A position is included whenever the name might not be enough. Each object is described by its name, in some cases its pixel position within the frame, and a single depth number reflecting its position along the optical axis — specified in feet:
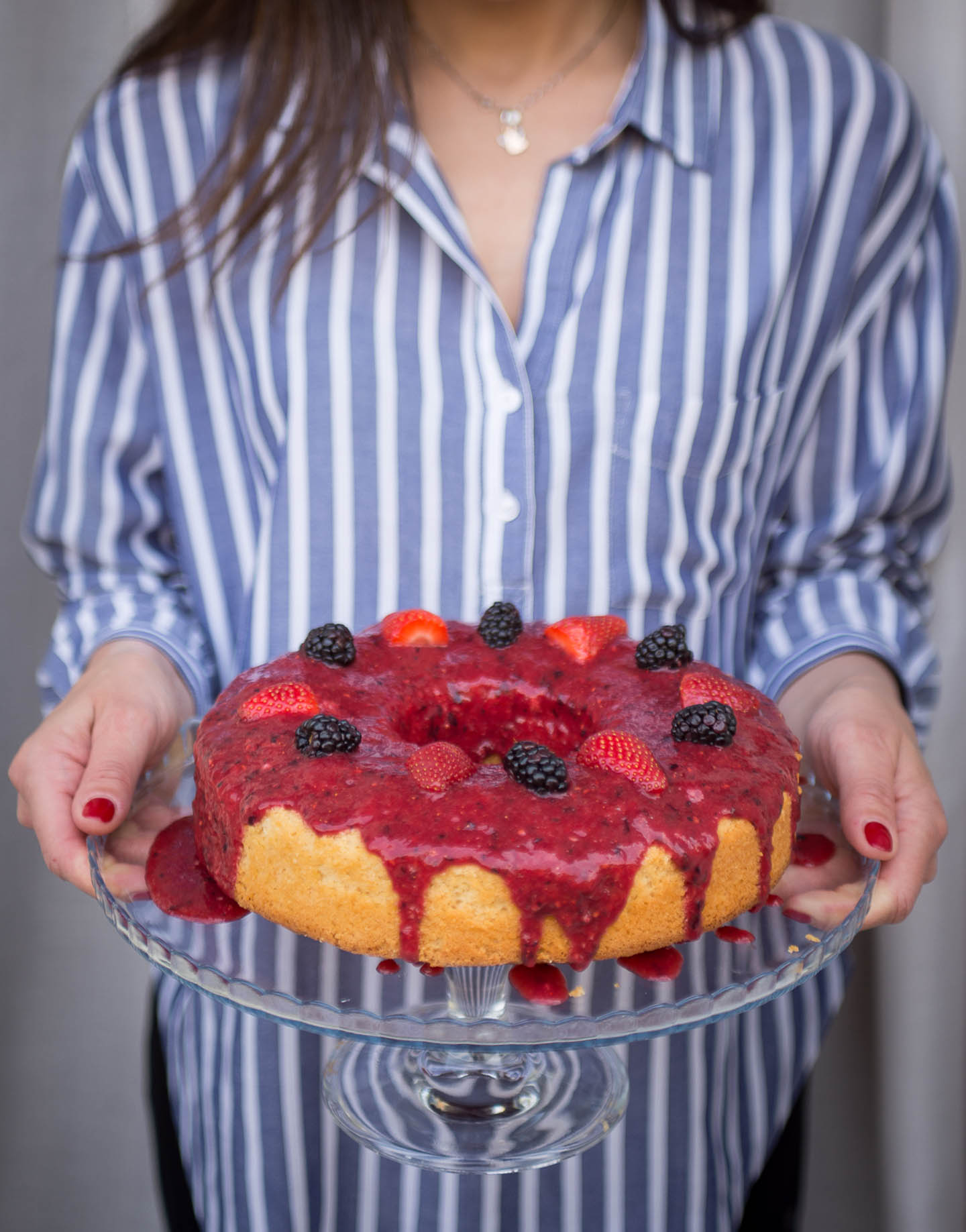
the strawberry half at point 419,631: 4.76
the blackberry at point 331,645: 4.55
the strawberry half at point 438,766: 3.80
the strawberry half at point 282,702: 4.29
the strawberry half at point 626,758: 3.87
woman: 5.13
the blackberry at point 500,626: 4.71
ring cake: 3.67
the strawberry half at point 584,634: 4.74
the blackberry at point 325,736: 3.98
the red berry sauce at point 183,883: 4.02
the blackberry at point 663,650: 4.58
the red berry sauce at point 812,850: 4.38
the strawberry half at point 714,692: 4.37
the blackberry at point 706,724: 4.10
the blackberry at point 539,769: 3.75
